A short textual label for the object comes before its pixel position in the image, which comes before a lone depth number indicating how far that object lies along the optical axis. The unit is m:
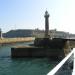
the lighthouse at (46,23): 26.05
